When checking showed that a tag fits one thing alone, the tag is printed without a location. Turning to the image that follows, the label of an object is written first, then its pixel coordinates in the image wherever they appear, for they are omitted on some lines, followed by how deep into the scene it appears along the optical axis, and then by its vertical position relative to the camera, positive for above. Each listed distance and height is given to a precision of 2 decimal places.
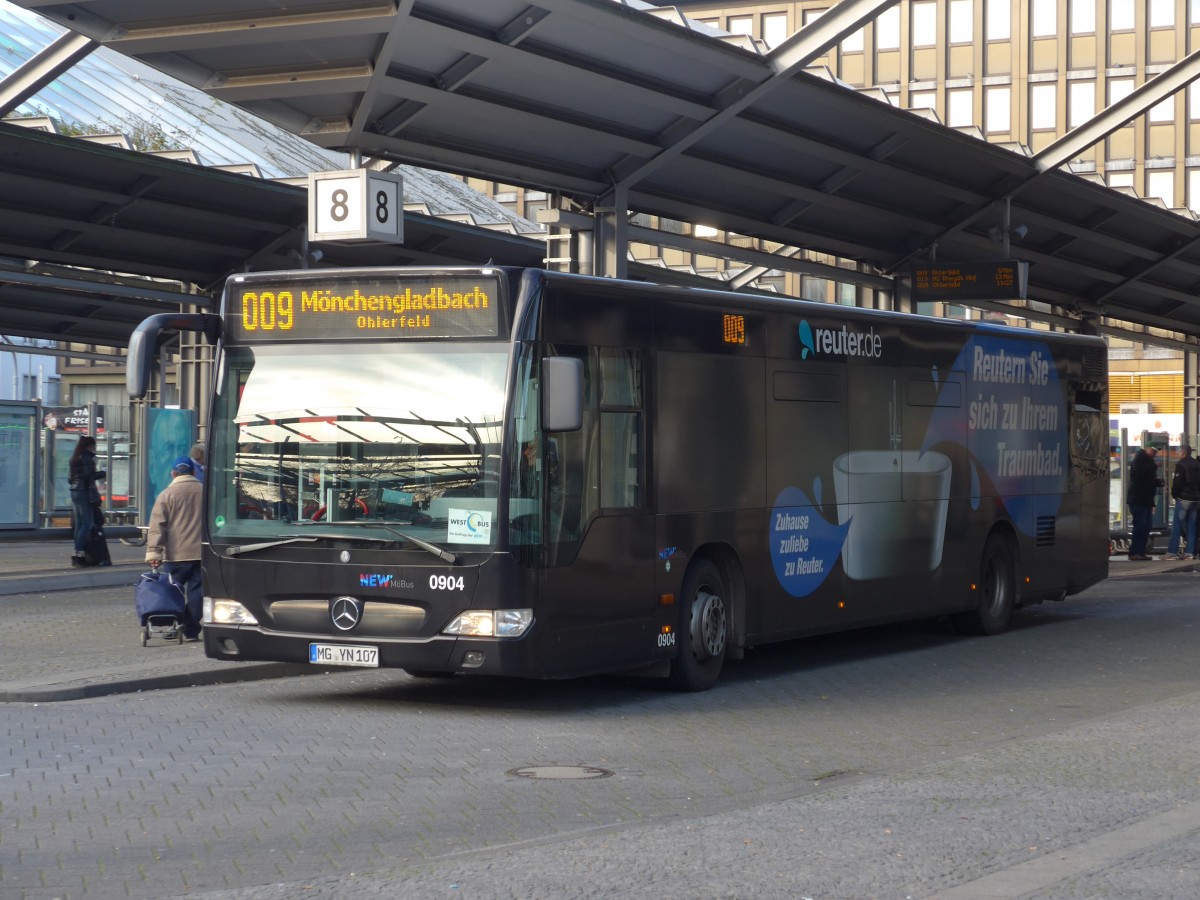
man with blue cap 13.88 -0.51
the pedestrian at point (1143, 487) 27.97 -0.40
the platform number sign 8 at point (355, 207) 16.45 +2.43
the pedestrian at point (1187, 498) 28.58 -0.59
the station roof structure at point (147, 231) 18.80 +3.02
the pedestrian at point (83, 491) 22.12 -0.34
